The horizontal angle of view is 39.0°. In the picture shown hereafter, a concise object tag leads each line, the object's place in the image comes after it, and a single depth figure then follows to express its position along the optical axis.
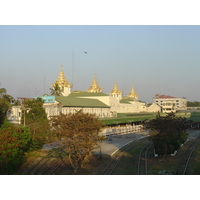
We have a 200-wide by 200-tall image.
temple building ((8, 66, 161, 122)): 55.71
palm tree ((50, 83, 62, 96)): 83.09
